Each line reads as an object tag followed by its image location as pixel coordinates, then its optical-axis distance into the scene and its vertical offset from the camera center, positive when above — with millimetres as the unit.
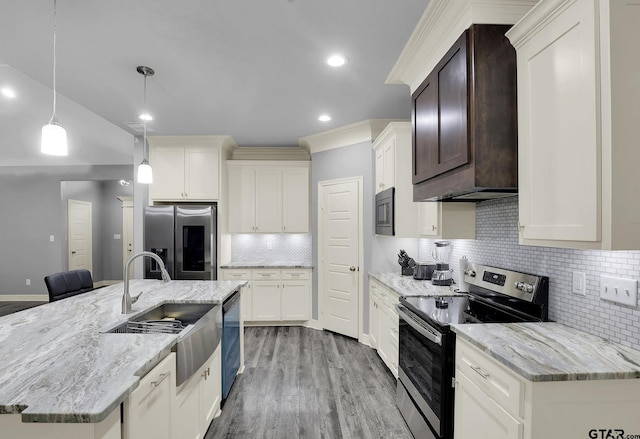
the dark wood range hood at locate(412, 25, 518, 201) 1641 +566
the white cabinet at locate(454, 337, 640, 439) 1199 -692
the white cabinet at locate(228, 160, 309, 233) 4746 +488
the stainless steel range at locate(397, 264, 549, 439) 1781 -606
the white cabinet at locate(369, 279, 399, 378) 2887 -992
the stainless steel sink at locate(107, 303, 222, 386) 1702 -655
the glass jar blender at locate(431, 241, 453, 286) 2893 -374
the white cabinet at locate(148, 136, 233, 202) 4379 +768
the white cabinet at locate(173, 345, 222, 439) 1714 -1067
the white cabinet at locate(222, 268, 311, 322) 4582 -1002
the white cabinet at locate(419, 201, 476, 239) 2570 +24
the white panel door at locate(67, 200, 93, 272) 6430 -211
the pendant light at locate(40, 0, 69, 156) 1766 +466
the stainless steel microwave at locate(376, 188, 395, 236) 3221 +118
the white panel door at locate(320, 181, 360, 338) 4027 -424
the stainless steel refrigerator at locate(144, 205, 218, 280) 4133 -190
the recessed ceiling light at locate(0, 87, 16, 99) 3551 +1468
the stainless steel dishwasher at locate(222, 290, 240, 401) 2549 -978
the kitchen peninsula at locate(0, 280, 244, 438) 985 -542
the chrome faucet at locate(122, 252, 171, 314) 1946 -456
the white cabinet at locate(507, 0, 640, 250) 1134 +385
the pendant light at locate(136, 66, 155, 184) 2520 +467
